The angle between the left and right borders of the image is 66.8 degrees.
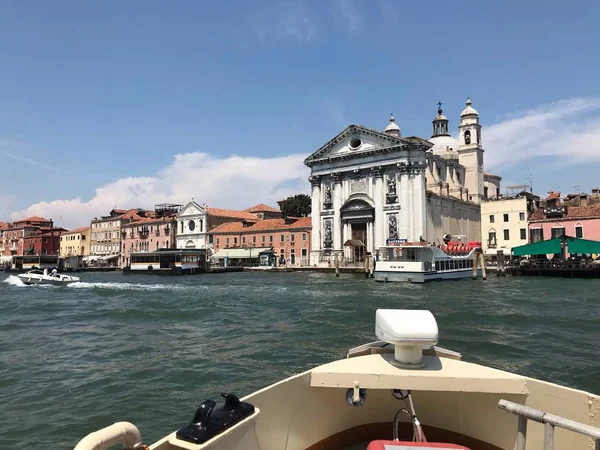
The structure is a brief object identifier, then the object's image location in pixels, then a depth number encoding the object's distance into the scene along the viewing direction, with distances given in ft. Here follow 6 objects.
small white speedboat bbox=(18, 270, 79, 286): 100.73
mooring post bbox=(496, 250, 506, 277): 122.72
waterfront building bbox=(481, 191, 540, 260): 143.02
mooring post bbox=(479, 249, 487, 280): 116.78
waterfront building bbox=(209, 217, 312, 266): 177.06
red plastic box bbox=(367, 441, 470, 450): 10.40
